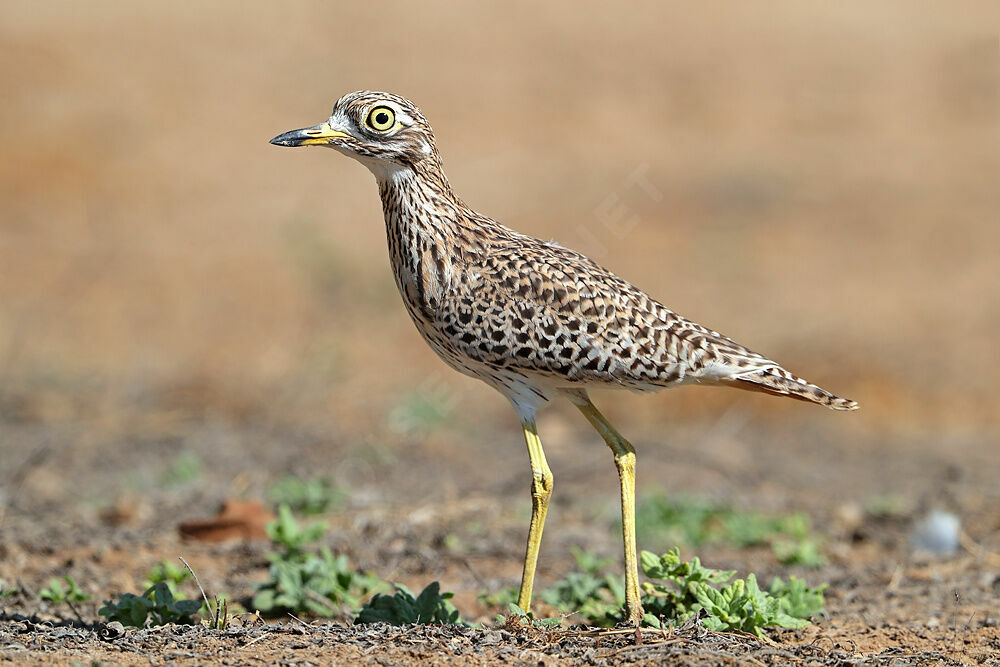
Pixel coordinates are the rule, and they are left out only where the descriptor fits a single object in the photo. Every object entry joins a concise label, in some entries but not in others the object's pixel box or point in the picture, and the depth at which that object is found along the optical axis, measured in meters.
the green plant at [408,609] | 9.87
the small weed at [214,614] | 8.98
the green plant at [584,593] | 11.30
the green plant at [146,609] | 9.89
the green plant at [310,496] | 15.94
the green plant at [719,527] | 15.55
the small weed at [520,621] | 9.25
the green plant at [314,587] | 11.16
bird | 10.12
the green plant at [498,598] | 11.93
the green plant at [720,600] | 9.49
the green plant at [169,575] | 11.85
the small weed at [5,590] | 10.77
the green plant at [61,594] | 11.02
